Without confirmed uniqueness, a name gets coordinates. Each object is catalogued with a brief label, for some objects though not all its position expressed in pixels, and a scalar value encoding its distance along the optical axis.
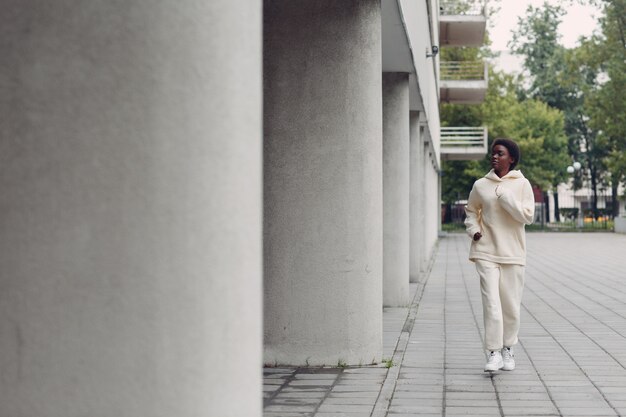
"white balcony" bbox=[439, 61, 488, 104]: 43.19
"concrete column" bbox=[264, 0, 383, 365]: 8.52
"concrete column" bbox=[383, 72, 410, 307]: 14.41
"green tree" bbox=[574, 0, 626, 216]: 49.94
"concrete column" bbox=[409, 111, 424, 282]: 18.52
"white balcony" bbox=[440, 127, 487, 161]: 47.09
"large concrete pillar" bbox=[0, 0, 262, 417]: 3.38
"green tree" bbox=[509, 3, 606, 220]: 77.00
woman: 8.20
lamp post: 56.01
